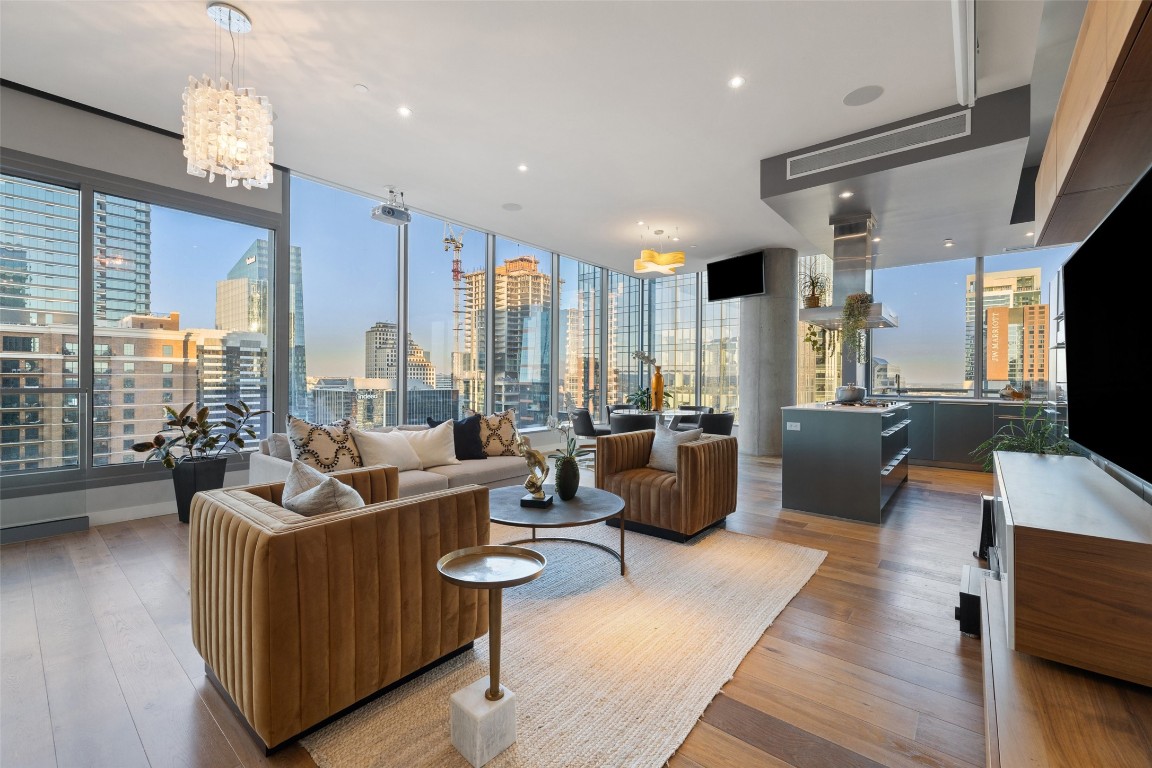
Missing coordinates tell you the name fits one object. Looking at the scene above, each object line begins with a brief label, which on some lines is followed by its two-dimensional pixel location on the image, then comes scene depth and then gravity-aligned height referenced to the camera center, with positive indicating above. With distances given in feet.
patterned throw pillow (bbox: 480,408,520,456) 14.78 -1.55
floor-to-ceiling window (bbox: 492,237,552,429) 22.61 +2.53
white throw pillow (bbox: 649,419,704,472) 11.93 -1.52
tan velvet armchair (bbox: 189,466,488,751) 4.70 -2.30
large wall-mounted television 4.40 +0.56
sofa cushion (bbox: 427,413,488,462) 14.30 -1.59
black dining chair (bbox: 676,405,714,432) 17.12 -1.45
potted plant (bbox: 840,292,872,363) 15.19 +2.13
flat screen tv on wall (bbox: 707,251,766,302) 23.54 +5.32
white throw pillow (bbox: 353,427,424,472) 12.00 -1.63
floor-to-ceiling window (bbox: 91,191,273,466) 12.87 +1.89
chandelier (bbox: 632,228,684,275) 19.71 +5.05
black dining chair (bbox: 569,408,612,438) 20.28 -1.70
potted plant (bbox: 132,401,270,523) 12.66 -1.76
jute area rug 5.02 -3.70
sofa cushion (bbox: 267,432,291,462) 11.46 -1.46
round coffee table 8.35 -2.33
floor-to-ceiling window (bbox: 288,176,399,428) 16.29 +2.67
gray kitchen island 12.86 -2.08
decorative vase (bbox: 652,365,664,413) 19.63 -0.26
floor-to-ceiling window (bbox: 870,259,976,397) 22.58 +2.47
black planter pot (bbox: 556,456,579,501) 9.70 -1.85
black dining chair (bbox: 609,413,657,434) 18.17 -1.40
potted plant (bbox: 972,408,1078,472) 9.11 -1.12
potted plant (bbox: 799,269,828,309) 17.43 +3.32
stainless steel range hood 15.93 +3.97
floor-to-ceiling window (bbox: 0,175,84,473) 11.58 +1.42
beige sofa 11.04 -2.26
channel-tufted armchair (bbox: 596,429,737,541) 10.91 -2.34
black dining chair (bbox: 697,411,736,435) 18.22 -1.46
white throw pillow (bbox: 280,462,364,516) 5.71 -1.35
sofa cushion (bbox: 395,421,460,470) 13.23 -1.66
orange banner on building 21.59 +1.75
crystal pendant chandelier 8.56 +4.66
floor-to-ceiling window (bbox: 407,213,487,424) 19.26 +2.72
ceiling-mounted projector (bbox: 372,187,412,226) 14.92 +5.32
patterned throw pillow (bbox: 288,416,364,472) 11.07 -1.42
